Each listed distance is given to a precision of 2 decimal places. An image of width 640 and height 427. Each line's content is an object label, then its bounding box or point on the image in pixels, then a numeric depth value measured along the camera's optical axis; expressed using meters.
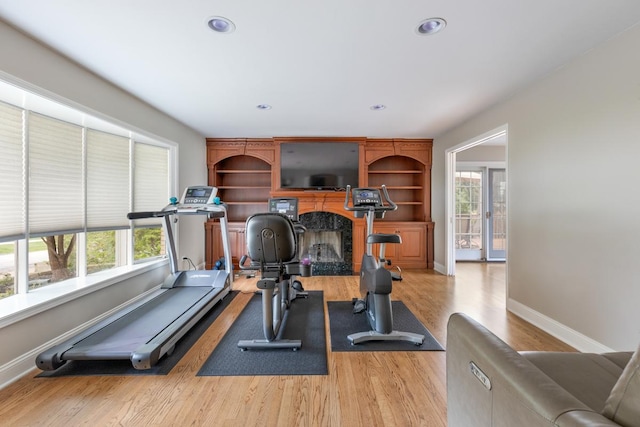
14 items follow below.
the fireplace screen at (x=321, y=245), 5.21
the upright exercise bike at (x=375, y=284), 2.37
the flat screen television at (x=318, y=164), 5.00
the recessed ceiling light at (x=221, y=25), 1.85
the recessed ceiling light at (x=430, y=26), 1.85
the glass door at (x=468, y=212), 6.07
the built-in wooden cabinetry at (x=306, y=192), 5.04
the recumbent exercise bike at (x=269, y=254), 2.26
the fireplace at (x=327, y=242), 5.03
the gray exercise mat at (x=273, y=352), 2.01
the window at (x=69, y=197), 2.24
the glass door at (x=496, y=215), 6.01
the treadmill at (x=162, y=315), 1.99
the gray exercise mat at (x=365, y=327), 2.33
